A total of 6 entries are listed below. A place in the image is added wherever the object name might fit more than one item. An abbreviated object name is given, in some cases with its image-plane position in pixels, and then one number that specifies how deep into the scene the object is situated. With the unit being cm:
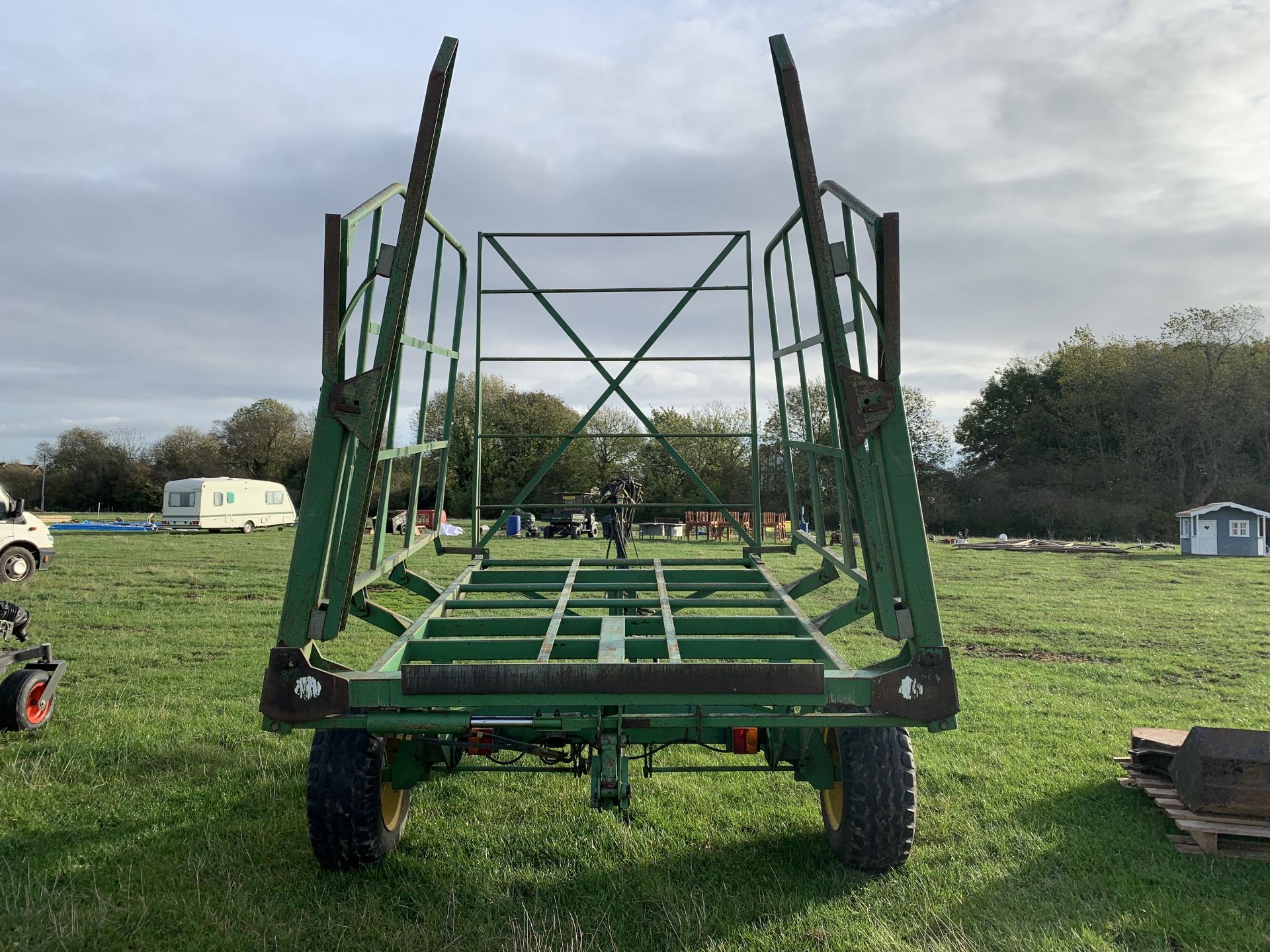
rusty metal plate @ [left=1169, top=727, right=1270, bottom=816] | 436
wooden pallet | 425
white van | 1588
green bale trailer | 326
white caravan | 3284
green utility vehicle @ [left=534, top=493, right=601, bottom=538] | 2934
